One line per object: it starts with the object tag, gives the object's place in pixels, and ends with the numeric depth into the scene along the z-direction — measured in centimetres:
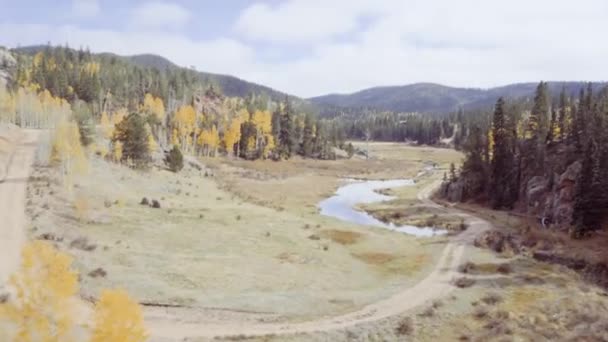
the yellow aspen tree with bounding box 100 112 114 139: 11800
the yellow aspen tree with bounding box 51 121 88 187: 6956
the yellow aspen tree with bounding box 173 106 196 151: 16275
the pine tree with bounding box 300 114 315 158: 19650
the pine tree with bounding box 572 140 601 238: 7725
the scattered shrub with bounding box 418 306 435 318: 4247
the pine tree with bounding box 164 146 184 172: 10881
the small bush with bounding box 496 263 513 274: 5559
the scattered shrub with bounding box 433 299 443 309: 4438
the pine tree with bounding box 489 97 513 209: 10750
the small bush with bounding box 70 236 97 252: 4734
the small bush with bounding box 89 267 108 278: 4169
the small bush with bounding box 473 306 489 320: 4281
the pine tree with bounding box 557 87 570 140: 11469
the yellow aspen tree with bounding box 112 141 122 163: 9856
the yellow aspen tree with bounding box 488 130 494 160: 13209
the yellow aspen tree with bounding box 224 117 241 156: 16975
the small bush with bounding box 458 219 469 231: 8331
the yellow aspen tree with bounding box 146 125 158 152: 10714
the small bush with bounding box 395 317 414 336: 3881
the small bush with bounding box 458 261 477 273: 5609
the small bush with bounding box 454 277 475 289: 5048
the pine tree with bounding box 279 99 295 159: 18725
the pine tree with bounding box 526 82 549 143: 10994
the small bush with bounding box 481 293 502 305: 4584
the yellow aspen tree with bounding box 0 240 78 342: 2270
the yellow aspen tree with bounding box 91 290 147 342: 2286
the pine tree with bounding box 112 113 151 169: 9579
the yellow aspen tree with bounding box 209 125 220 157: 16362
